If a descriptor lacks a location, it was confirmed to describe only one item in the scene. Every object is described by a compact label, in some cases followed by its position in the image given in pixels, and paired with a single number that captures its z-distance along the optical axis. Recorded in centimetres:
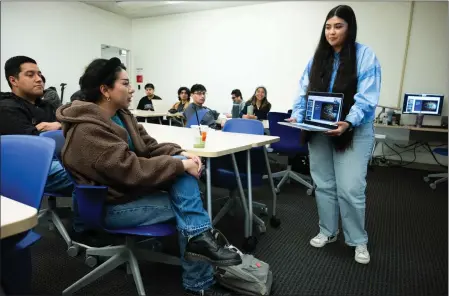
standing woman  172
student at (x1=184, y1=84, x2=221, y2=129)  302
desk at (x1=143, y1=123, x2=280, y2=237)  162
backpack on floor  147
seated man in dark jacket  197
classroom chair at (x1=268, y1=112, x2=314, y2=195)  329
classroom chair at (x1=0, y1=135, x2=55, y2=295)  106
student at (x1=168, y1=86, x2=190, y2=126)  550
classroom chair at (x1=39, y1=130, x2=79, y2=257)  181
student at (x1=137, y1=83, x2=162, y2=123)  644
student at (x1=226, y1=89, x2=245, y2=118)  549
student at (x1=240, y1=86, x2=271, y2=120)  494
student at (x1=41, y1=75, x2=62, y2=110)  321
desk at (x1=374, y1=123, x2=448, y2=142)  438
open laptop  177
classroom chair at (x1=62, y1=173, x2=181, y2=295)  122
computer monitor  453
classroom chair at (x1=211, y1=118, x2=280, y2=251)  211
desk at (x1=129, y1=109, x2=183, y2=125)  474
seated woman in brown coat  125
